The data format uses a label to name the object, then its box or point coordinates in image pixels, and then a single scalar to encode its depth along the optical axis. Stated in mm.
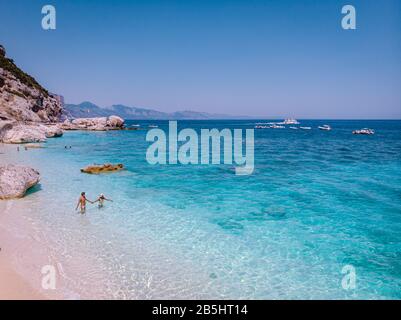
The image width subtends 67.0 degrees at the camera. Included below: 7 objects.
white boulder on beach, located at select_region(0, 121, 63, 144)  52250
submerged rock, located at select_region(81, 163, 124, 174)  29078
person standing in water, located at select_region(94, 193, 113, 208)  18608
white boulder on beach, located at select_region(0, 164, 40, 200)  18742
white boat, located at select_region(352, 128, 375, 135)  102338
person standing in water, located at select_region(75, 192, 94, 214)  17125
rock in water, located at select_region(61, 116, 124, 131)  96481
